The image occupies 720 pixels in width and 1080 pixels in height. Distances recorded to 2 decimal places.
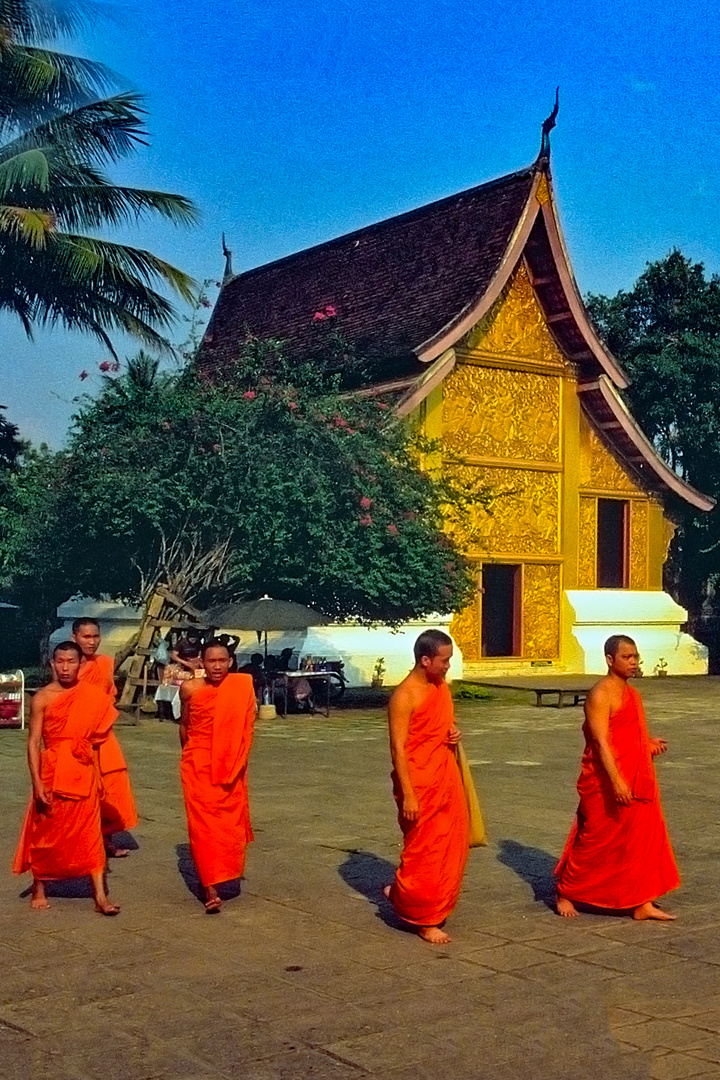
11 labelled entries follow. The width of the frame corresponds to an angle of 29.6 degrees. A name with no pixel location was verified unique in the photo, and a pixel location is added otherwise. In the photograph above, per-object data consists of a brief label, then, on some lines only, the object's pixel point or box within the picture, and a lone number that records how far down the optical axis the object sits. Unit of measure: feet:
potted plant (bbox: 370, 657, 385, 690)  74.18
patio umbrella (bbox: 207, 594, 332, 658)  53.78
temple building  79.41
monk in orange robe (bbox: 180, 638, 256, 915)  22.24
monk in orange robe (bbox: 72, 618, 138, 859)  26.14
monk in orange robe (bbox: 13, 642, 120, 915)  22.20
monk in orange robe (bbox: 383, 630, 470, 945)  20.36
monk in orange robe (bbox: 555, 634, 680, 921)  21.44
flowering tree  57.00
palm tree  56.75
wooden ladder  56.54
